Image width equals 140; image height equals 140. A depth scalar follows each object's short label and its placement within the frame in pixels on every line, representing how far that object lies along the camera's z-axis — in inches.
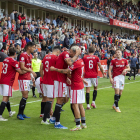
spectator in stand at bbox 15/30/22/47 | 665.8
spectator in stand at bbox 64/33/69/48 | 816.9
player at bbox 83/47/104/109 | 358.0
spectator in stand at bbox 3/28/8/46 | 624.8
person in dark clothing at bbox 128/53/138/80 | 838.5
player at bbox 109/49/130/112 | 339.9
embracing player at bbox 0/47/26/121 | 282.2
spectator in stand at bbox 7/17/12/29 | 696.2
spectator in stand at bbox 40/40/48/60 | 673.6
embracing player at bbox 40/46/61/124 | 261.4
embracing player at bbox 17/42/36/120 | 283.4
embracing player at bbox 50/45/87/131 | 236.1
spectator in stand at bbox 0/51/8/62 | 481.9
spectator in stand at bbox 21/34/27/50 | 662.5
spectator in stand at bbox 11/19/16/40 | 679.7
